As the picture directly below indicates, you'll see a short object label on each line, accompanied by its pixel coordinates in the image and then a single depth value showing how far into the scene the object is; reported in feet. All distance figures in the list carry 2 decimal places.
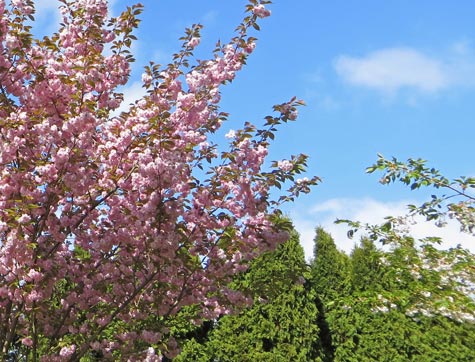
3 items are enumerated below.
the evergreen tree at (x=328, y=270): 32.42
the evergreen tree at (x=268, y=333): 28.78
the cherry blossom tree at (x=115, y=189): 14.80
